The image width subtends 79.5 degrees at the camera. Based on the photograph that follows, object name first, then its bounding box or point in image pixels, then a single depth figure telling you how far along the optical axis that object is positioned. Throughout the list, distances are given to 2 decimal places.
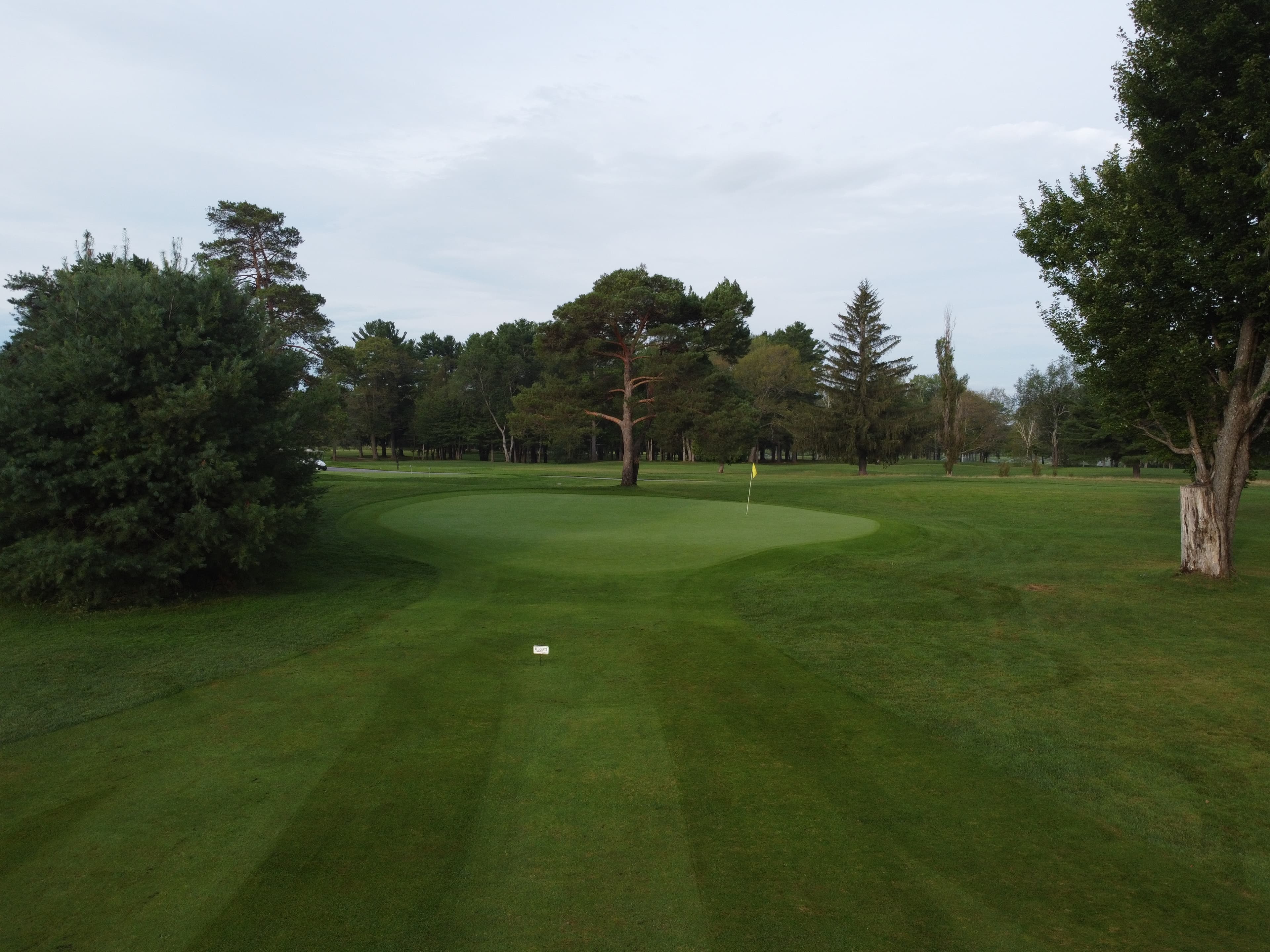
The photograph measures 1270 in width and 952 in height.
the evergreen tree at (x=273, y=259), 38.69
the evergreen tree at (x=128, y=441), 8.54
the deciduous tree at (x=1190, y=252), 10.44
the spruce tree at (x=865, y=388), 54.41
